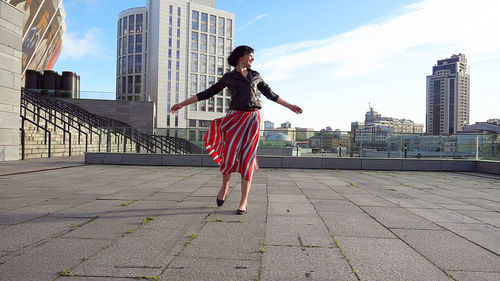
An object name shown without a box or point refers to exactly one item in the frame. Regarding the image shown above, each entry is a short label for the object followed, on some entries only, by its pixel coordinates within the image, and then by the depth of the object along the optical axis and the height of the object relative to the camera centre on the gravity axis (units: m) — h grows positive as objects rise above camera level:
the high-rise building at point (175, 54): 63.53 +17.52
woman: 3.70 +0.23
